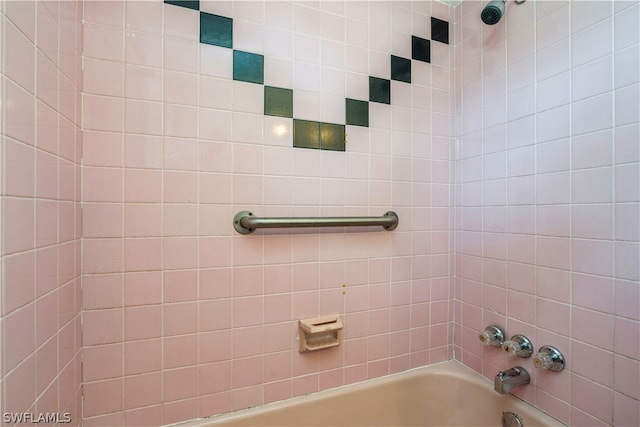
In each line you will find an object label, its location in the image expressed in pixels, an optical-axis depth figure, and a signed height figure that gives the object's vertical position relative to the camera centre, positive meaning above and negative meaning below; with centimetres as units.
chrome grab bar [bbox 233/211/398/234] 92 -3
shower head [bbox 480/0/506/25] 99 +72
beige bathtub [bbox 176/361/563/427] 97 -73
